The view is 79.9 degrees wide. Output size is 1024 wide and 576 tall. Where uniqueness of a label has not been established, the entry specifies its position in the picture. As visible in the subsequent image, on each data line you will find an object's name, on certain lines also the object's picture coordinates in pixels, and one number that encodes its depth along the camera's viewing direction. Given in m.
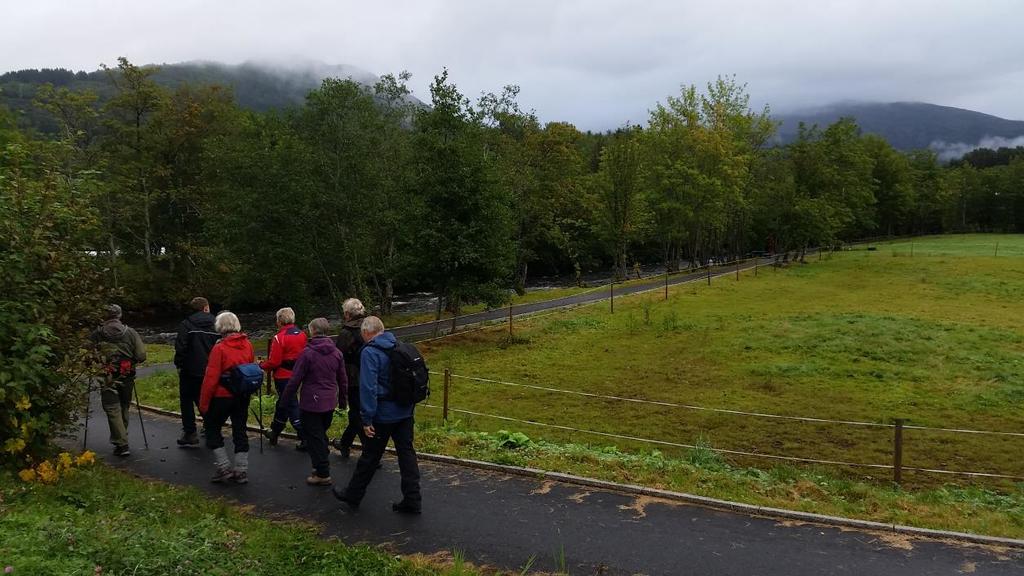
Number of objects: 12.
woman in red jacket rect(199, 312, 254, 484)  7.16
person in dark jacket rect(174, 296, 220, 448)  8.45
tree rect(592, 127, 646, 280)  43.72
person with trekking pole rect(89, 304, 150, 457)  8.36
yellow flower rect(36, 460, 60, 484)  6.34
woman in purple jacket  7.09
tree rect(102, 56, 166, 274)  39.47
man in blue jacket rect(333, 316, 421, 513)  6.29
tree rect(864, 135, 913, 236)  81.69
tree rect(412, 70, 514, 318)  23.62
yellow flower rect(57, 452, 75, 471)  6.69
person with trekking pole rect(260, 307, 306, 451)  8.31
